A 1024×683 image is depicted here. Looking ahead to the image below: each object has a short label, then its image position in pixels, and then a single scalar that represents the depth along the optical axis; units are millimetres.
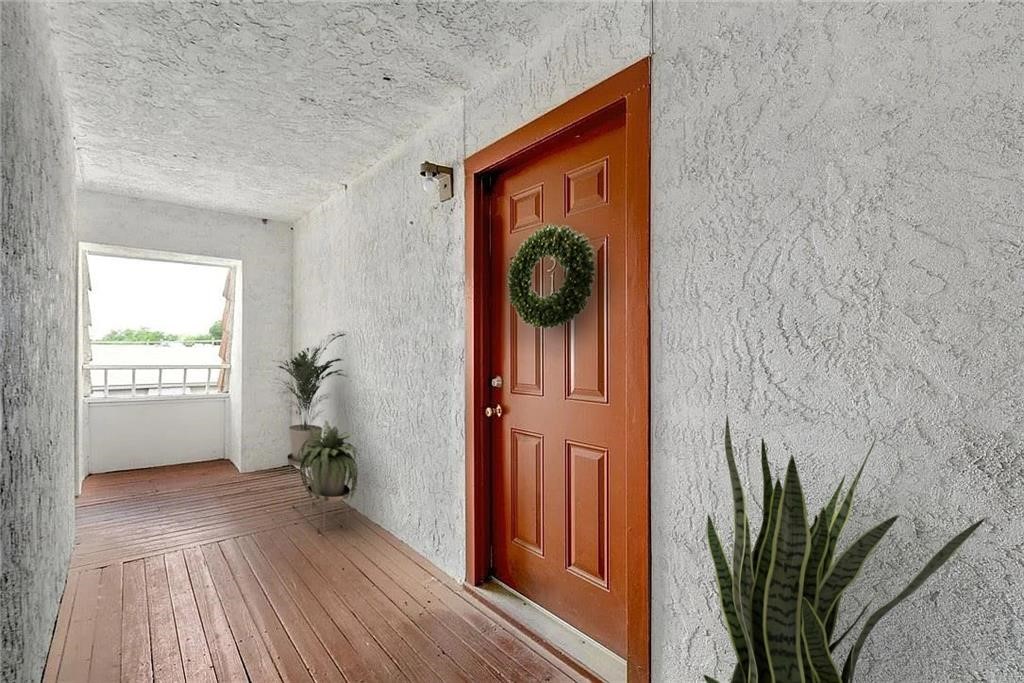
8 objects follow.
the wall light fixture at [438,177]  2561
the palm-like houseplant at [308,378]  3959
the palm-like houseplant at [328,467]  3242
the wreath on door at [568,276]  1901
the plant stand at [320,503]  3273
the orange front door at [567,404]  1867
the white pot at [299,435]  4020
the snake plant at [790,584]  908
